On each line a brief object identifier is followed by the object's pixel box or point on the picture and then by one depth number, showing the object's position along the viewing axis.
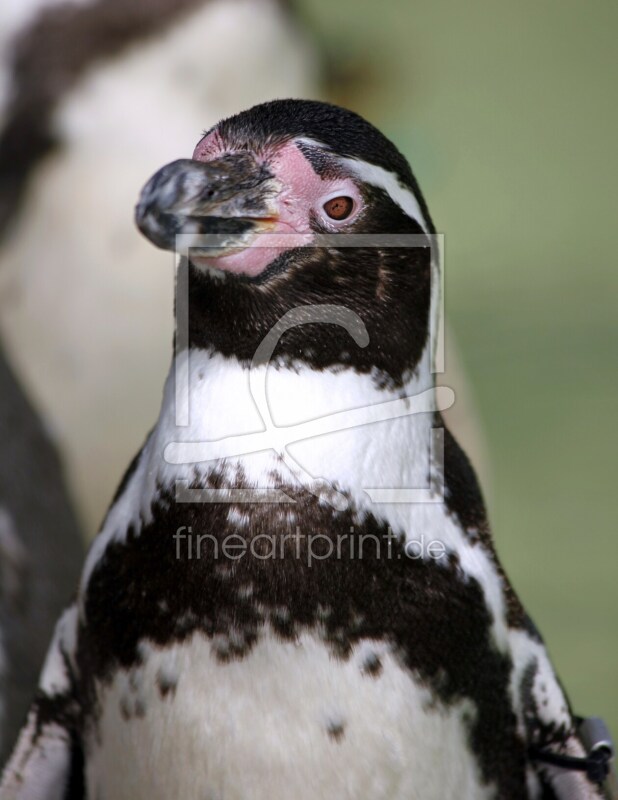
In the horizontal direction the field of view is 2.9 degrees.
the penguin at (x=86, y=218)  5.35
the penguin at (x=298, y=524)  4.40
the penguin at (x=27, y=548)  4.68
